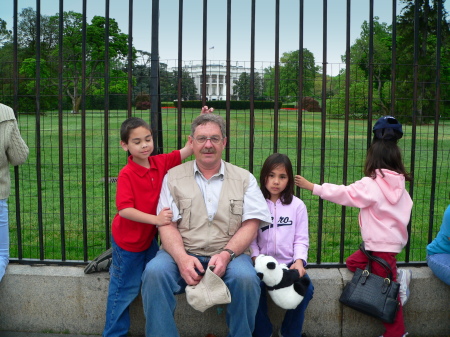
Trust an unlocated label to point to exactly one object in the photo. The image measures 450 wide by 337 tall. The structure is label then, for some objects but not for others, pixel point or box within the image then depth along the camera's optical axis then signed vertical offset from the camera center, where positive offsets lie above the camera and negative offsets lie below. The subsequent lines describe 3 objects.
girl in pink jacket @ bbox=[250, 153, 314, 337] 3.43 -0.75
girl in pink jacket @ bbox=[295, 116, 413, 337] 3.45 -0.50
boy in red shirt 3.41 -0.71
